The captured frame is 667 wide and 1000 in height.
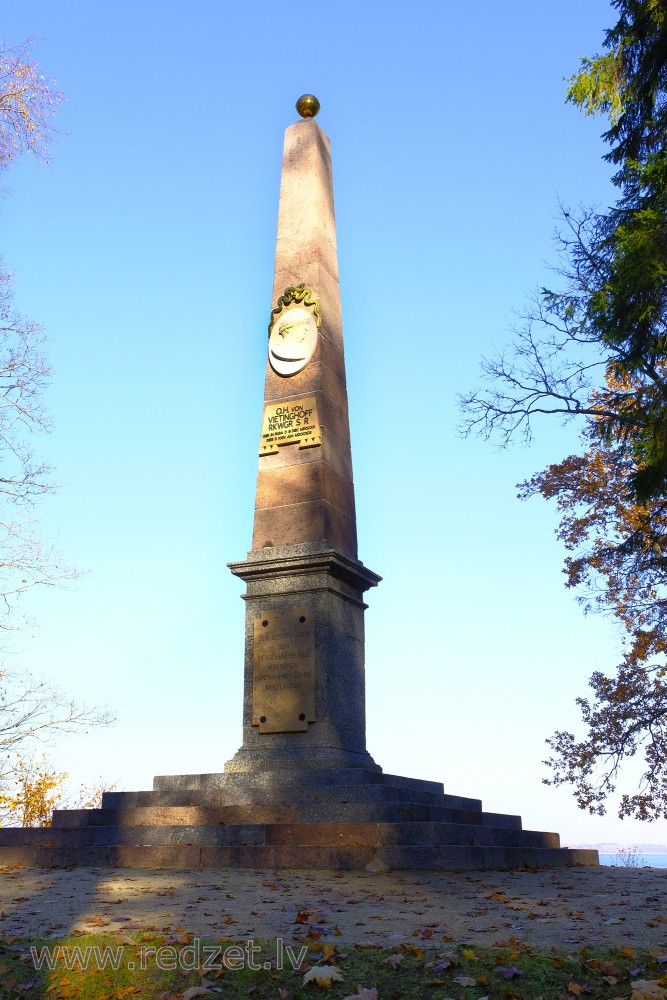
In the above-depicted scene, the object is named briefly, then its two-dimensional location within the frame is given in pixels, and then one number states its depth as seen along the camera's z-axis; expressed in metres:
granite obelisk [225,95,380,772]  11.02
